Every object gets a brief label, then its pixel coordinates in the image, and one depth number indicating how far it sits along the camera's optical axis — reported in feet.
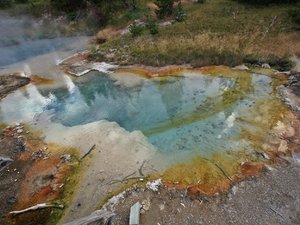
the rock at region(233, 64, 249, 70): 32.78
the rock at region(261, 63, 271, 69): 32.42
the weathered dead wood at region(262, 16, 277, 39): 38.00
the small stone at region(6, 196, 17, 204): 19.72
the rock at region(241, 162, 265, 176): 19.75
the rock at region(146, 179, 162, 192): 19.27
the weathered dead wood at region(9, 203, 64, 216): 18.65
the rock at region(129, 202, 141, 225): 16.99
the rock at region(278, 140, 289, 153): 21.23
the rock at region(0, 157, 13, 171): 22.89
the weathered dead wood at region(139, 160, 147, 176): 20.51
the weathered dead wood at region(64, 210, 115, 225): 16.96
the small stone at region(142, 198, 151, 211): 18.02
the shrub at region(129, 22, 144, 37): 44.51
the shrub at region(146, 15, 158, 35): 43.20
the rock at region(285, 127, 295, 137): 22.51
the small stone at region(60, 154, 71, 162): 22.53
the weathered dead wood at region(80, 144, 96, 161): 22.72
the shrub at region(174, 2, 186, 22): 46.90
